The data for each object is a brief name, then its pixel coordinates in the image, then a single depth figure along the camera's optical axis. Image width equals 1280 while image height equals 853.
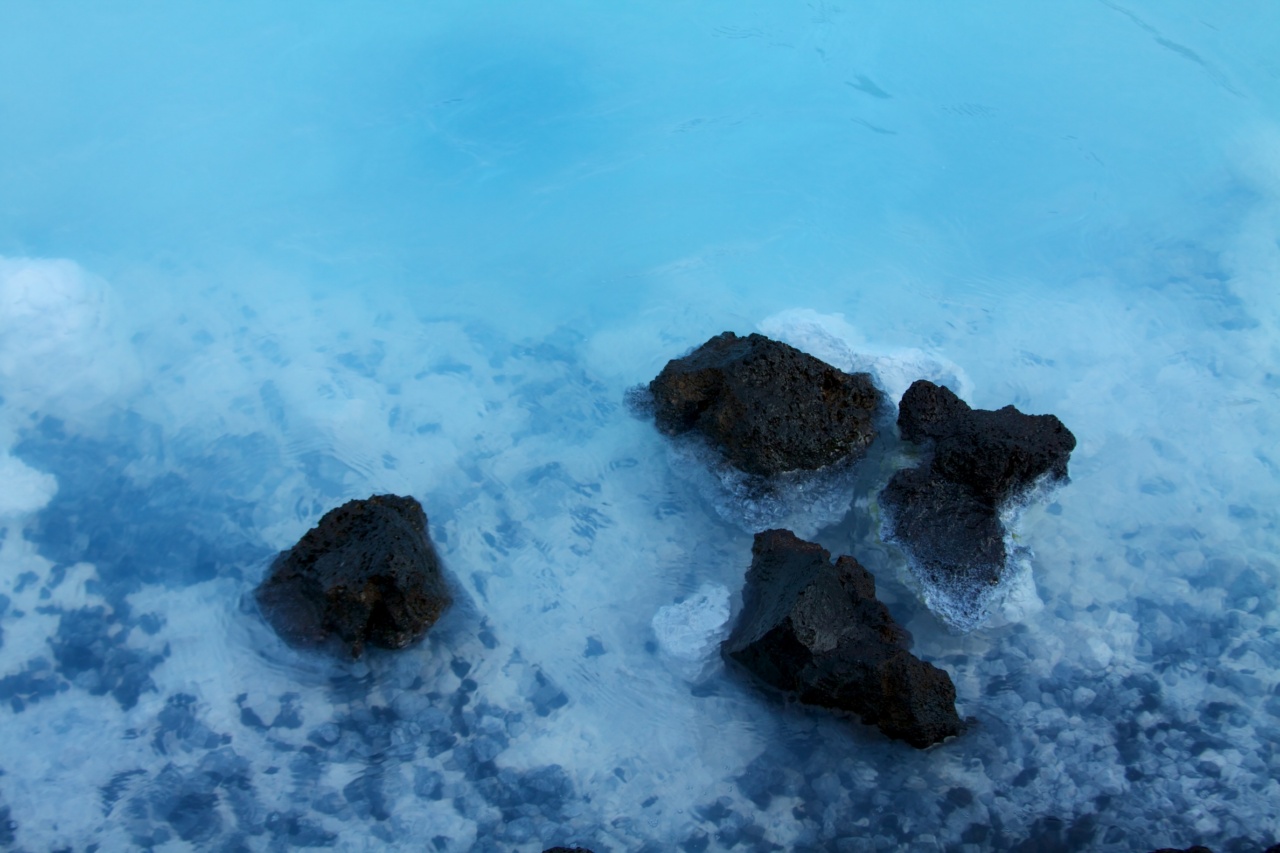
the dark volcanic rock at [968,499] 3.45
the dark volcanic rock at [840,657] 3.09
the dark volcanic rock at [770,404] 3.54
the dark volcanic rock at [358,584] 3.18
